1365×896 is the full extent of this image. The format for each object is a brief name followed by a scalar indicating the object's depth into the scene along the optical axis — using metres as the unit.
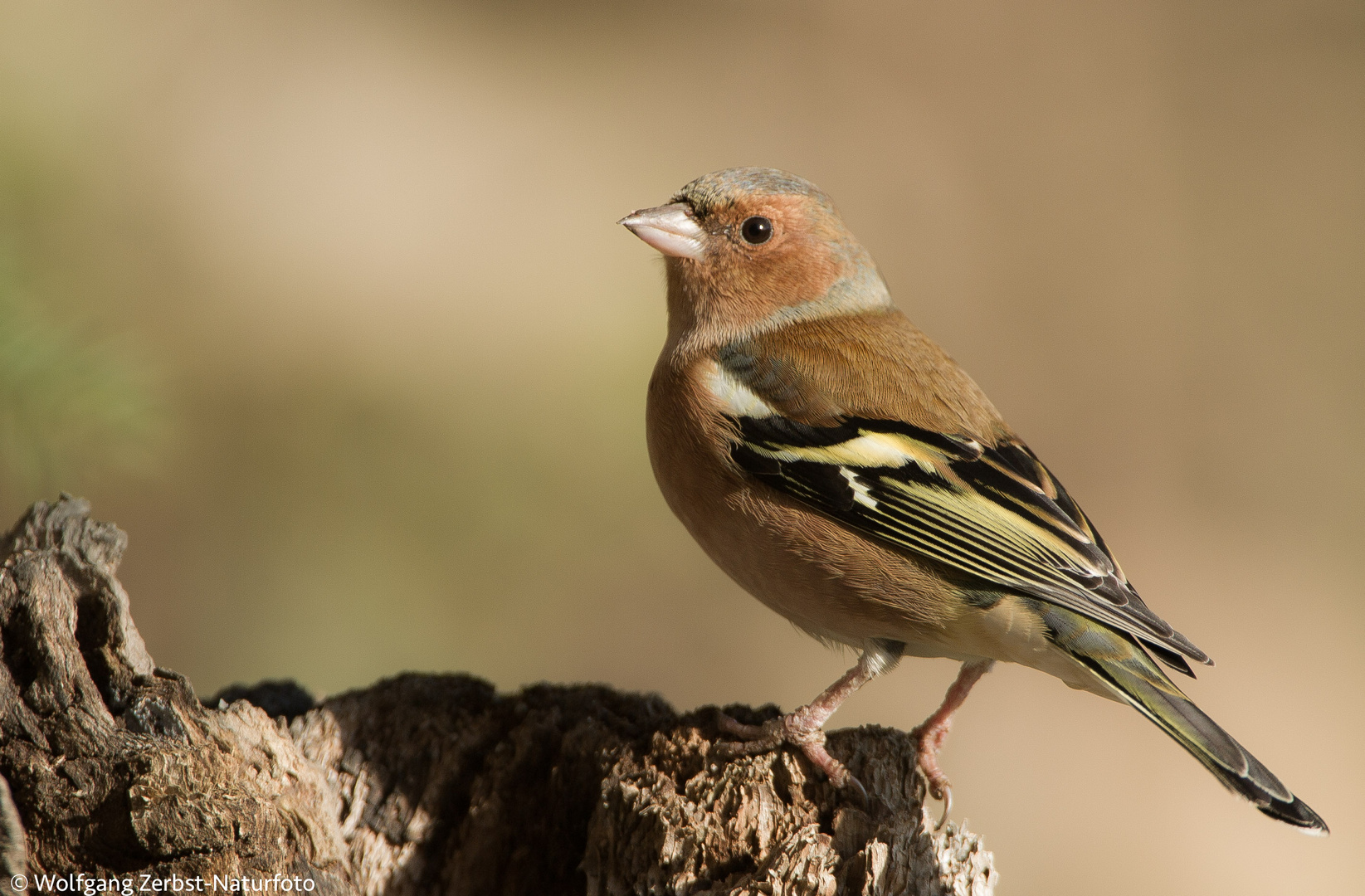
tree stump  4.88
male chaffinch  5.69
